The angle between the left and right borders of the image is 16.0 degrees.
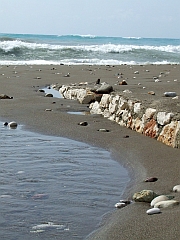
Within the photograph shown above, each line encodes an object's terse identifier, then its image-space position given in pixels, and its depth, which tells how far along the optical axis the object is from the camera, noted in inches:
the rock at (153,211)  205.1
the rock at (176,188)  236.8
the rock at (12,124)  421.8
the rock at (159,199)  219.6
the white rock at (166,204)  212.3
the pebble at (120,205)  221.8
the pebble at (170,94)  478.9
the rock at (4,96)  582.4
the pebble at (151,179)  260.8
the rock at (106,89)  521.5
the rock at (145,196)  227.2
